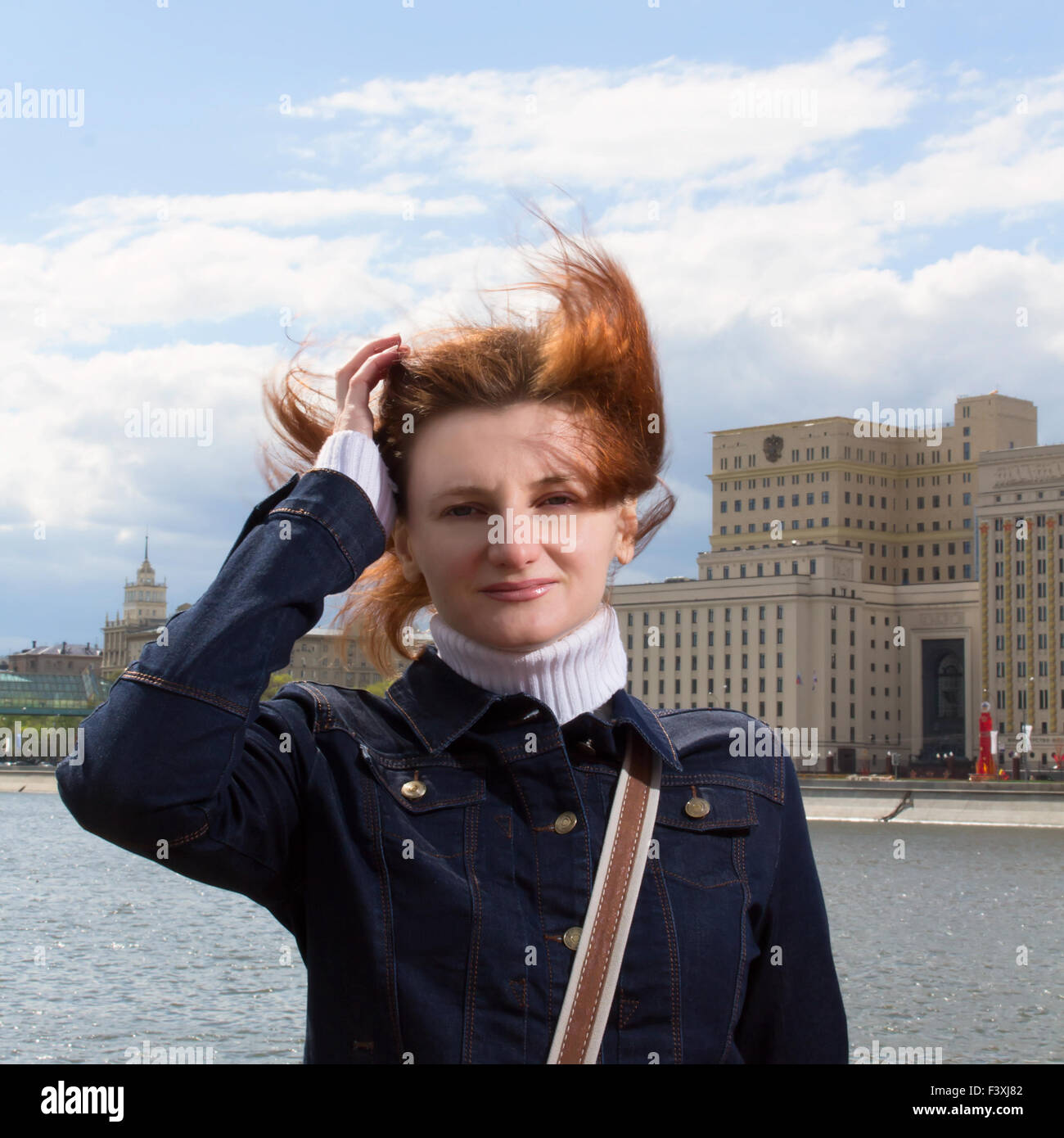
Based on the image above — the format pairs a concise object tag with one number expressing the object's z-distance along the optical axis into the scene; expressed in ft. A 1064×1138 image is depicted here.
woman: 7.43
